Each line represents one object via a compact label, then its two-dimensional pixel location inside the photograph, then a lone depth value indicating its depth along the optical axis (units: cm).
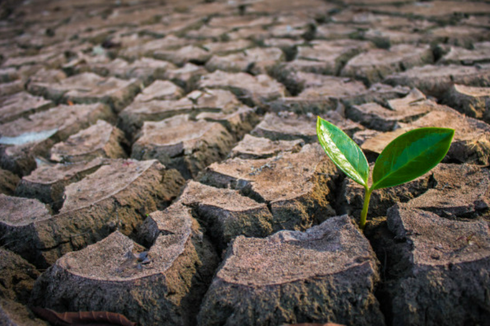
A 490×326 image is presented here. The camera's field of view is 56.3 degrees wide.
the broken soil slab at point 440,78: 39
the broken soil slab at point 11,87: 49
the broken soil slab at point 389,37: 51
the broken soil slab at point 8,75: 53
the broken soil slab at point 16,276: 23
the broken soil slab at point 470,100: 35
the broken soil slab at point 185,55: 53
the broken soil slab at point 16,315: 21
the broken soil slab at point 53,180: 31
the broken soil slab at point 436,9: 60
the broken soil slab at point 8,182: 32
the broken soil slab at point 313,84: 40
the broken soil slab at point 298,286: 21
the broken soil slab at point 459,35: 49
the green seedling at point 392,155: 22
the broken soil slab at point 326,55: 46
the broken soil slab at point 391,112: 34
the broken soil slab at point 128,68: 49
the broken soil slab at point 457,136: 29
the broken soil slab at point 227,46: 54
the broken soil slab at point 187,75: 47
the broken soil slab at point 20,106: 42
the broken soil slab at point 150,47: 57
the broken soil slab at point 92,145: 35
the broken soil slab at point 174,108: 40
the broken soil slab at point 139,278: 22
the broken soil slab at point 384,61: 43
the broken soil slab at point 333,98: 38
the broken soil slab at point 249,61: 48
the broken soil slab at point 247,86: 41
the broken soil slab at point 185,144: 33
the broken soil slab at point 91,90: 44
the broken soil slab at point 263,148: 32
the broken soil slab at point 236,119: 37
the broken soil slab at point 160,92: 43
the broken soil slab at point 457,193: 24
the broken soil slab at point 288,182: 26
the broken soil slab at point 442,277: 20
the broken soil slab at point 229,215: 26
